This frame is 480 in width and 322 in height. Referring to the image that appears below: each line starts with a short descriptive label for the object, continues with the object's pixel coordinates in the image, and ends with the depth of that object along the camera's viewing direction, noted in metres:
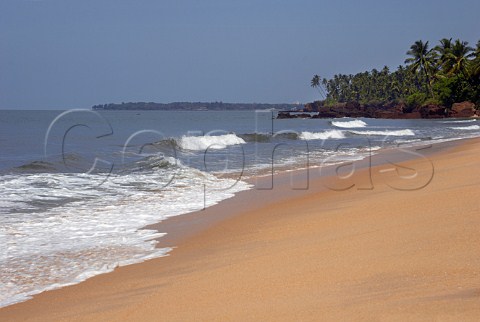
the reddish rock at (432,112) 81.96
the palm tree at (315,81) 173.25
